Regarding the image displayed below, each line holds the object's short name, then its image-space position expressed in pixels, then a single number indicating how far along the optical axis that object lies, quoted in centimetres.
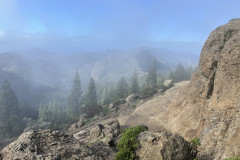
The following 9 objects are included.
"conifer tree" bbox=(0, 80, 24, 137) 5716
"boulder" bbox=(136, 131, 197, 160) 903
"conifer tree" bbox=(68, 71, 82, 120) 8325
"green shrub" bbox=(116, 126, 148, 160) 950
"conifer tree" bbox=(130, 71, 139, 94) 7890
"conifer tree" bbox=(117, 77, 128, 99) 8328
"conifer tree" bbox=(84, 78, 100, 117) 8108
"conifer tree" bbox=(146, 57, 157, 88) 9575
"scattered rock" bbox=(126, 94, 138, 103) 5311
